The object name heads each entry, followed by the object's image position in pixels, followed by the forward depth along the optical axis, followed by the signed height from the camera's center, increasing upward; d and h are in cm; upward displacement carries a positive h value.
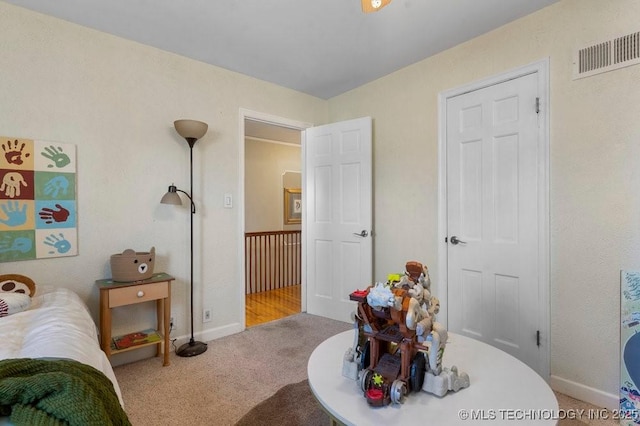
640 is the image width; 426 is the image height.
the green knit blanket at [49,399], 69 -42
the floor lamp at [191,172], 248 +34
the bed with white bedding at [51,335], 108 -47
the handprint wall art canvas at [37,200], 204 +9
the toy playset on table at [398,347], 114 -52
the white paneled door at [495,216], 216 -4
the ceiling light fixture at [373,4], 124 +80
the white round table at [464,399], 103 -67
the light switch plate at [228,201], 301 +10
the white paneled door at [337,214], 321 -3
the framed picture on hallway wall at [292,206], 582 +10
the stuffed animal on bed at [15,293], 145 -40
